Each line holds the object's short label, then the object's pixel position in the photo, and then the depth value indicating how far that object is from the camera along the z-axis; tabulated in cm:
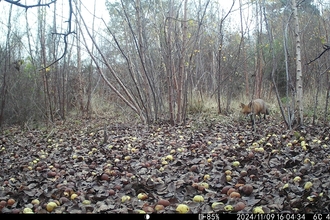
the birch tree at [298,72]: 513
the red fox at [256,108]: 667
